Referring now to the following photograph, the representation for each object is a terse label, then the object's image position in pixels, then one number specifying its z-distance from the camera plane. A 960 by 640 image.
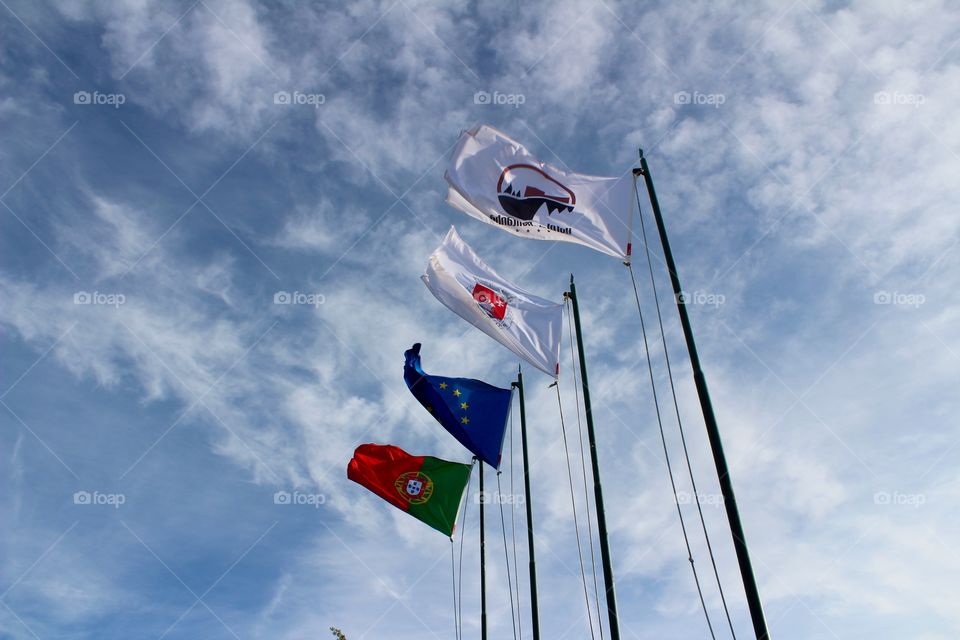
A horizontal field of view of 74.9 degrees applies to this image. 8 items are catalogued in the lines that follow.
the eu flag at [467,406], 17.44
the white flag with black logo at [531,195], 13.16
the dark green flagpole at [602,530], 12.02
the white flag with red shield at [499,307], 14.96
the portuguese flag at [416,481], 19.50
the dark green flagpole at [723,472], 8.02
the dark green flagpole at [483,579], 20.45
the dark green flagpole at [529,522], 17.38
